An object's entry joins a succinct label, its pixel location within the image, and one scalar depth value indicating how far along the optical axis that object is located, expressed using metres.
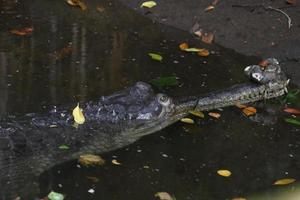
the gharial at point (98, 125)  8.82
